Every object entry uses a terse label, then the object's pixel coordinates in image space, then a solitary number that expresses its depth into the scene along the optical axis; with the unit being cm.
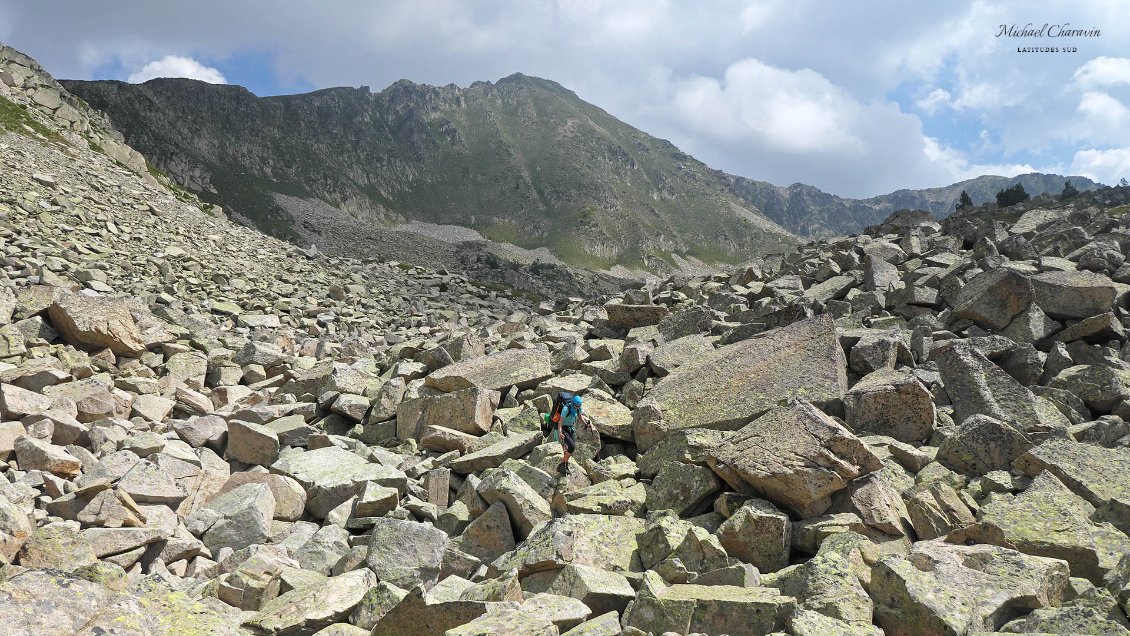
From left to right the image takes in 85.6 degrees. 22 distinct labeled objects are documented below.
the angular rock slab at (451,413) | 1374
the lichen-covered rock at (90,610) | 506
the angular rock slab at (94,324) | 1666
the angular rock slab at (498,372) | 1534
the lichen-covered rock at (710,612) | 590
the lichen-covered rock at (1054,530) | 684
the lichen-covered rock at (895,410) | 1064
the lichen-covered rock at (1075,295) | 1480
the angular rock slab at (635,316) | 2106
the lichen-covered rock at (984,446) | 915
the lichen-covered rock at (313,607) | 673
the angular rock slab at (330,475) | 1091
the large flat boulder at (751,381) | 1148
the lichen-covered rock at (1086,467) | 823
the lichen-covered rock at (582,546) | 736
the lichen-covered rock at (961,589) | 570
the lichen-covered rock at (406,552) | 828
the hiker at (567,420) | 1039
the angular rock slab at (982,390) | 1089
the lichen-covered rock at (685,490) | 895
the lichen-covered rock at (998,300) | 1466
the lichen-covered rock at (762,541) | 762
